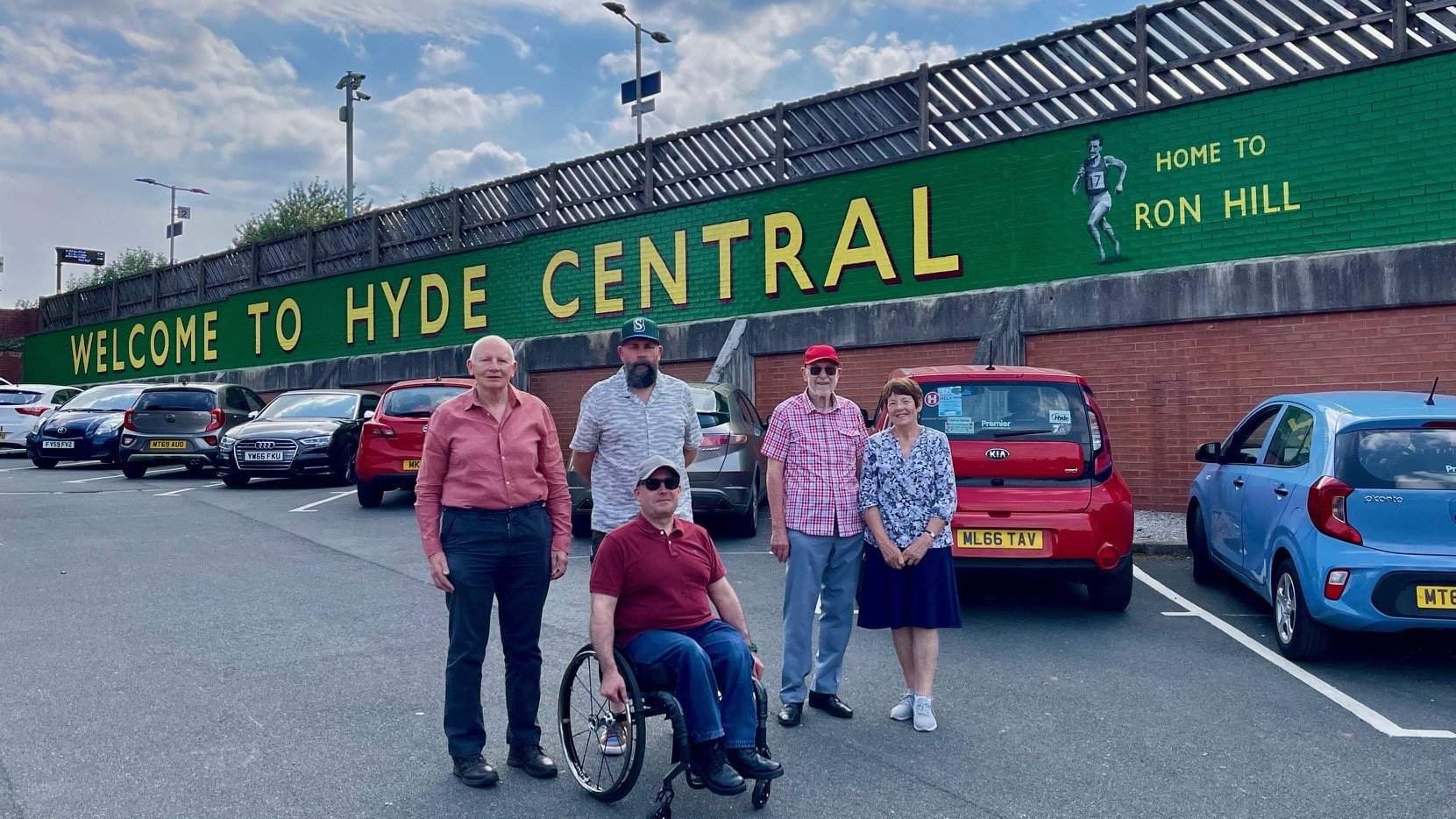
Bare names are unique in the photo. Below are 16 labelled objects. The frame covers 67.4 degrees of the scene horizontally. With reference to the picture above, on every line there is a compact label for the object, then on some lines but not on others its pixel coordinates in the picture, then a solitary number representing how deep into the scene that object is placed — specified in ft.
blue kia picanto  18.42
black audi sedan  48.21
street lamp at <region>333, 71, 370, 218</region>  84.58
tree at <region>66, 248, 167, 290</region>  192.54
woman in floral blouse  16.29
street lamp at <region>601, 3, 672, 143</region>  73.92
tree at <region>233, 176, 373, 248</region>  142.41
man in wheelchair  12.34
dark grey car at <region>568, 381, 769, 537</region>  32.50
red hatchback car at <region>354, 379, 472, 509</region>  40.91
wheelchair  12.24
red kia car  22.29
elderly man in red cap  16.65
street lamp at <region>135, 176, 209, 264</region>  167.12
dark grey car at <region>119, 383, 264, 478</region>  53.93
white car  73.67
